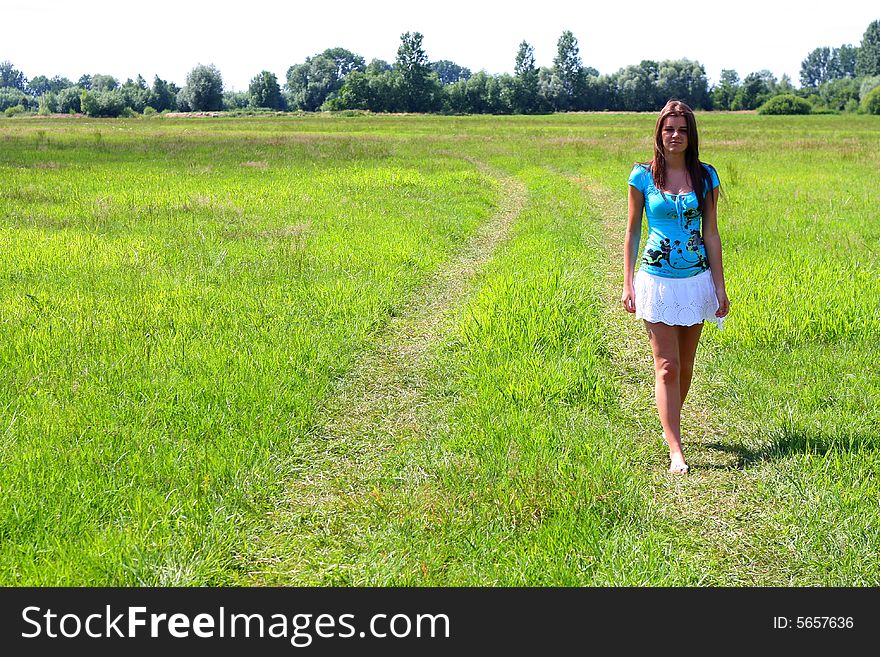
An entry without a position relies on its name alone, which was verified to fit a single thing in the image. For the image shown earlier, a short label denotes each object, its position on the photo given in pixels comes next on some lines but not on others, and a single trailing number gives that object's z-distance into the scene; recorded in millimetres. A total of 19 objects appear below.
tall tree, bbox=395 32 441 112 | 130250
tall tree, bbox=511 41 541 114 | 127750
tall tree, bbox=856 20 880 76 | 187875
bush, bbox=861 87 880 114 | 108438
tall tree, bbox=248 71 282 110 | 152250
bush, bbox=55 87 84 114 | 134125
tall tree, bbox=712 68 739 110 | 133375
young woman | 5188
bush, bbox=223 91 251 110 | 160750
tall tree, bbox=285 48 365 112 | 156375
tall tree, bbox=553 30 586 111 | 132750
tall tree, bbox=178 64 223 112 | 138125
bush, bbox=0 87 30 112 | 180000
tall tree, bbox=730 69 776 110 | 128875
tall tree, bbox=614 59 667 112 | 130250
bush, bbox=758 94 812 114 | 108438
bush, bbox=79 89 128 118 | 115875
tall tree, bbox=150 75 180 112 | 144750
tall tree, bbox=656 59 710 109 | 131500
